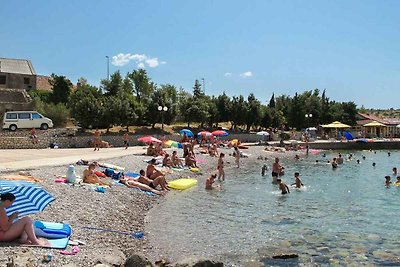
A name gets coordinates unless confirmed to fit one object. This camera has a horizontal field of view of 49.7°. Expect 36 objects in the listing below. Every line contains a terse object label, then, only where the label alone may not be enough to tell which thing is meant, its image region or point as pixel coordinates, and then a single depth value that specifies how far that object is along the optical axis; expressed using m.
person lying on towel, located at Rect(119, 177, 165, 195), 18.38
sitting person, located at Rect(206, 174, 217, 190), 20.51
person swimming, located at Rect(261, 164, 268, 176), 27.00
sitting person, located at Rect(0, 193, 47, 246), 8.60
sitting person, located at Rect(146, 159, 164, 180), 20.11
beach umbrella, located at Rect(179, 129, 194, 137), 38.34
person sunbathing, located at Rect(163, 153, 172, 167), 25.39
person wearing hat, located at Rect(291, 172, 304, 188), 21.98
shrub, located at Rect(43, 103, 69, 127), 43.97
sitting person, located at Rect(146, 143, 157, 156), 28.49
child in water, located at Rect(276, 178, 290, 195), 20.32
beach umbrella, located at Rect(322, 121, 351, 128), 58.53
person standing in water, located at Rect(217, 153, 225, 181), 24.70
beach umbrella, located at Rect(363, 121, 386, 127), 62.51
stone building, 46.88
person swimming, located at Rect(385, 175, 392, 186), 24.27
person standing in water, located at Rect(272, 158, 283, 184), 25.18
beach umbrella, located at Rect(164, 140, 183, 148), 34.69
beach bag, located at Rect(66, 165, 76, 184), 15.96
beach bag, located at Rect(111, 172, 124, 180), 19.29
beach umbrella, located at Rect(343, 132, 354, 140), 56.94
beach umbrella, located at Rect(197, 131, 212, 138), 39.73
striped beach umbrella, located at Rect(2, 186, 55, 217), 8.96
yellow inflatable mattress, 20.33
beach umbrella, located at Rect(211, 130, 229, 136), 40.05
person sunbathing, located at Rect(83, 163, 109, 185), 16.64
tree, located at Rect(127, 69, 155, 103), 68.62
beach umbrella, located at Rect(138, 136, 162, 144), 30.47
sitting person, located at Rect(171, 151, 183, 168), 26.20
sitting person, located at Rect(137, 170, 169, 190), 19.22
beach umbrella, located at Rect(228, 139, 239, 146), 42.99
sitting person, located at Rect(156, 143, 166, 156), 28.81
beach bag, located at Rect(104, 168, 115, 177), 19.44
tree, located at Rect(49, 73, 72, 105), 55.19
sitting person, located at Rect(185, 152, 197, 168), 27.61
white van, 35.59
